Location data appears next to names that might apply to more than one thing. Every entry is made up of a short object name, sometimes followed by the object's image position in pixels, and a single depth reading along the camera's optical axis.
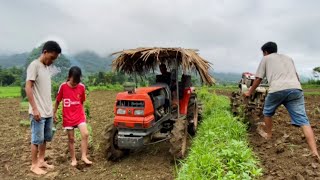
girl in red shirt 3.79
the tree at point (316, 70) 18.51
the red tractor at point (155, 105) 3.88
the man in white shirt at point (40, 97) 3.40
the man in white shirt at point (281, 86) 3.73
